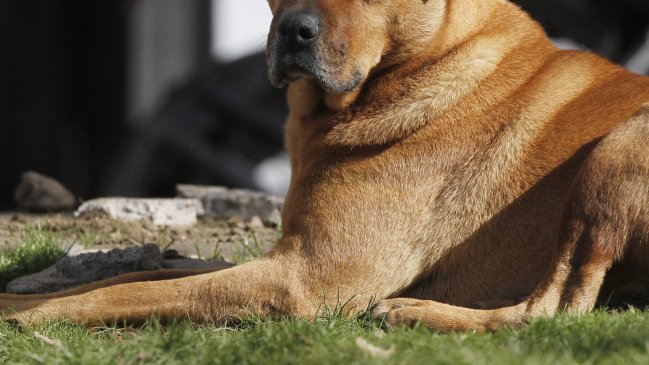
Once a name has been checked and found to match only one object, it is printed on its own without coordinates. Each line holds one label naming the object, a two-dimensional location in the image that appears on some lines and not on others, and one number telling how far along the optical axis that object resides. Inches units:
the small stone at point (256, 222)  521.7
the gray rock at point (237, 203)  543.2
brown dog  337.4
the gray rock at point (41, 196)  553.6
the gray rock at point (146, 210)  520.7
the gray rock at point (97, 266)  413.1
